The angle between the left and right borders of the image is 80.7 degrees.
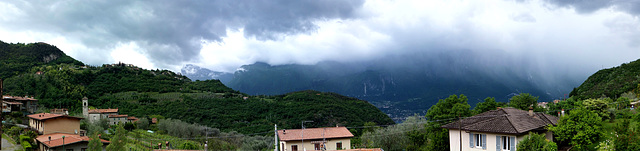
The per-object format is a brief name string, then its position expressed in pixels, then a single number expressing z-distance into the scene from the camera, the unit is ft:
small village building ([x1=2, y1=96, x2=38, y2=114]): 190.20
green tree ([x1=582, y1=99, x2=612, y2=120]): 119.32
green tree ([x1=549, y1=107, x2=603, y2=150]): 77.61
